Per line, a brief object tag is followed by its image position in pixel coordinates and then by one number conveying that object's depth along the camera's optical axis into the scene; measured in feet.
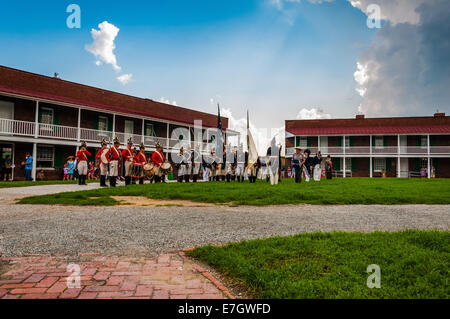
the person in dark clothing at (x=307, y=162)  58.90
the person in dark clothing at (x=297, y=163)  54.80
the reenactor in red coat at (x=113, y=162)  44.60
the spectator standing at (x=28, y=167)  62.27
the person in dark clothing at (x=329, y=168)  70.18
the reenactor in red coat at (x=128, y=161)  47.44
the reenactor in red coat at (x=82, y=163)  47.34
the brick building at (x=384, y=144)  113.50
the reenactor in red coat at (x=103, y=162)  44.60
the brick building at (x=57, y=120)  69.05
